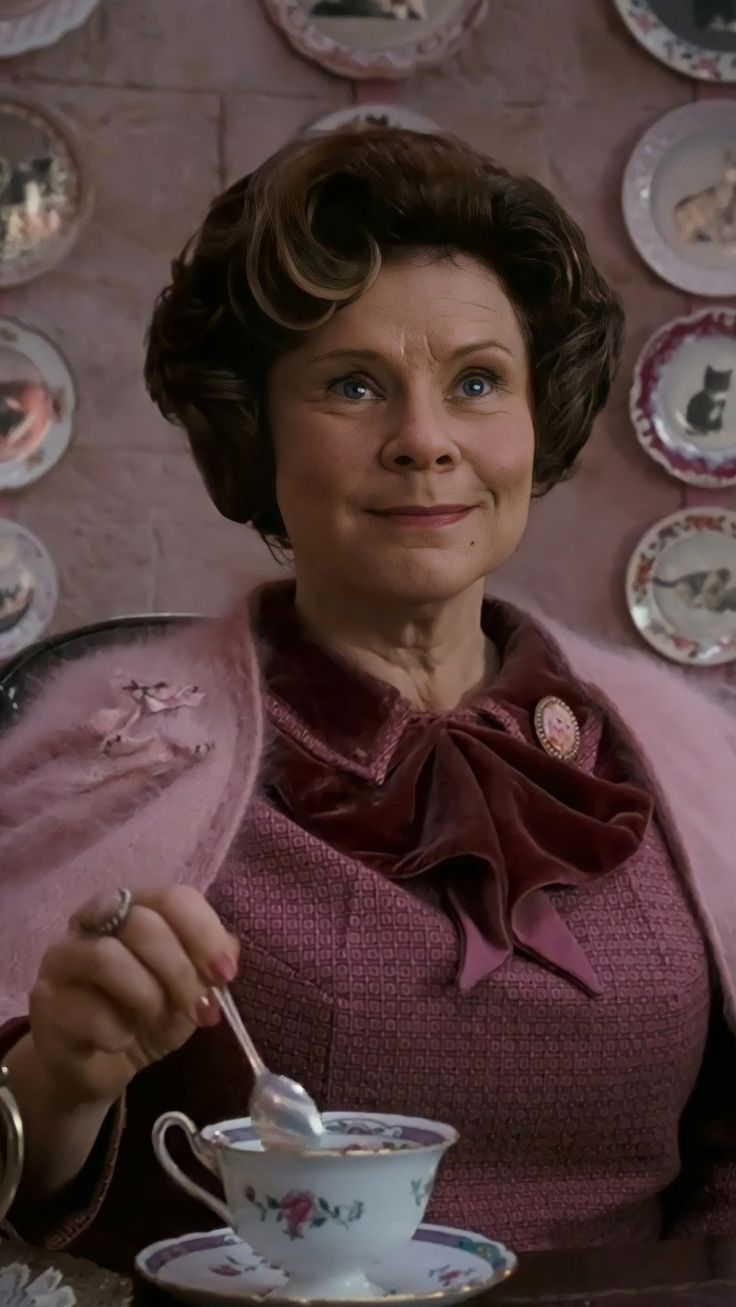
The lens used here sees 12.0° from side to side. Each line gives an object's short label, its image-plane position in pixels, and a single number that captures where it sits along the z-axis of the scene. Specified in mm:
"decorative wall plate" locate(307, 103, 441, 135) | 2658
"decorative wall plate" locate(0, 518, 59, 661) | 2596
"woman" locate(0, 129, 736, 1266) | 1735
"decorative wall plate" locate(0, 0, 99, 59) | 2604
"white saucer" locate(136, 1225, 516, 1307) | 1486
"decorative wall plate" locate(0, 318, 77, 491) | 2609
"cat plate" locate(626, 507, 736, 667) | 2765
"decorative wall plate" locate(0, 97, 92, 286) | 2599
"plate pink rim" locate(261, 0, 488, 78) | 2658
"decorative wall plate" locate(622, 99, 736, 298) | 2768
